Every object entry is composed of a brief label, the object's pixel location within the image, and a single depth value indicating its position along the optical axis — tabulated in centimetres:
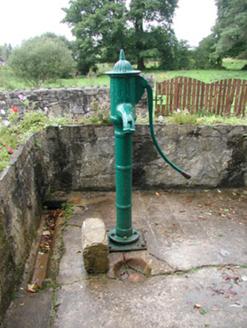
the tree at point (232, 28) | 1898
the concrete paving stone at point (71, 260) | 226
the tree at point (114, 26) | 2252
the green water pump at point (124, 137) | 219
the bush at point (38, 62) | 1348
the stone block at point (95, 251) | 219
